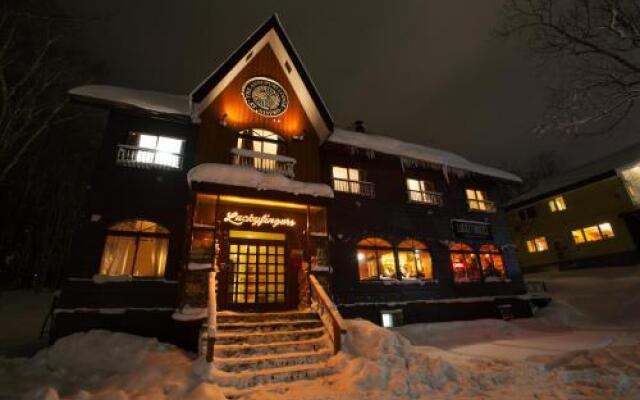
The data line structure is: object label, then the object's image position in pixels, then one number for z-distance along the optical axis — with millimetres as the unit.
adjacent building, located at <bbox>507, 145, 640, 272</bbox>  22922
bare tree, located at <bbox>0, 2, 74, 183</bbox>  11400
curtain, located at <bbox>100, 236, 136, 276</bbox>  9789
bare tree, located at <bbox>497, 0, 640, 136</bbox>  10367
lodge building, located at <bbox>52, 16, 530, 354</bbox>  9742
